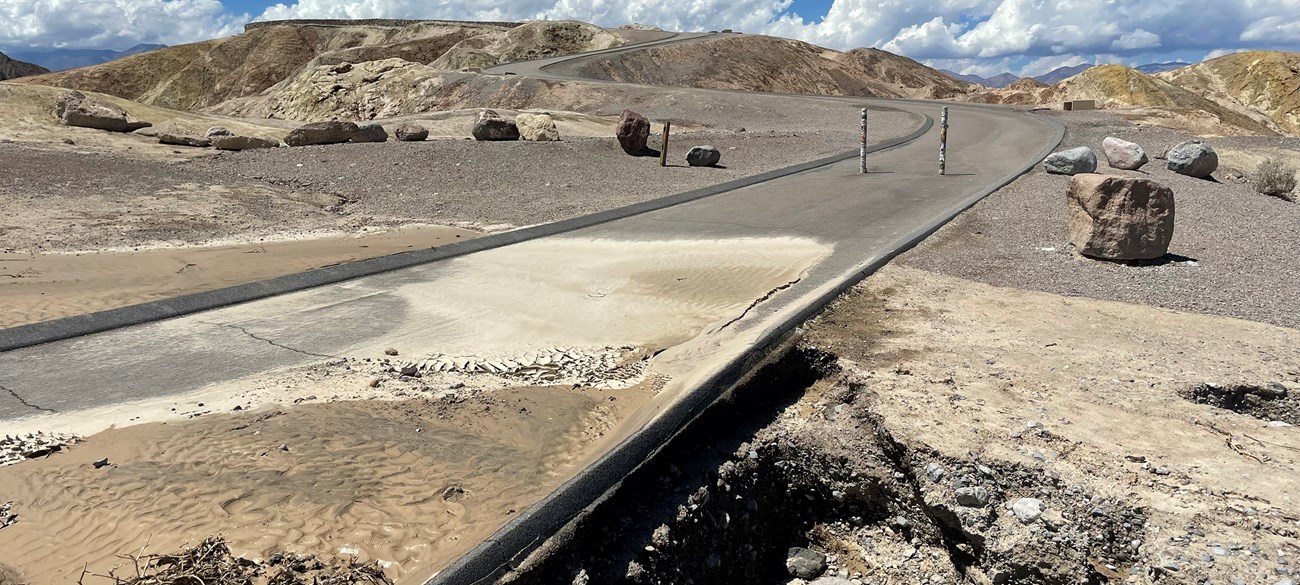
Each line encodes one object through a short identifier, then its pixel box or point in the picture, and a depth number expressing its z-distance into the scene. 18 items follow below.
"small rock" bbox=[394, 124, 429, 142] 19.30
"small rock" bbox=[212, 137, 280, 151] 17.70
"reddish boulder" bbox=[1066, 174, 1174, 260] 8.17
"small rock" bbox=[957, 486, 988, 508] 4.33
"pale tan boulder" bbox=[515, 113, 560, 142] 19.22
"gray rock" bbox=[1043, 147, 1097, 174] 14.12
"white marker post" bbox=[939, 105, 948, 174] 14.07
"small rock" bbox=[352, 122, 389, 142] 18.97
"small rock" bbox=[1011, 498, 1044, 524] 4.15
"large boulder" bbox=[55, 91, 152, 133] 18.80
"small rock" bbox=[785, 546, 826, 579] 4.66
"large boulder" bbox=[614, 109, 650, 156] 17.89
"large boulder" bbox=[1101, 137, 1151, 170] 15.93
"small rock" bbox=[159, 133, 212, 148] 18.05
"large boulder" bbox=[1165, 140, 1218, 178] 15.39
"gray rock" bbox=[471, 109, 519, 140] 18.97
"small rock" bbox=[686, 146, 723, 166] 17.05
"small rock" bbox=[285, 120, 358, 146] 18.36
